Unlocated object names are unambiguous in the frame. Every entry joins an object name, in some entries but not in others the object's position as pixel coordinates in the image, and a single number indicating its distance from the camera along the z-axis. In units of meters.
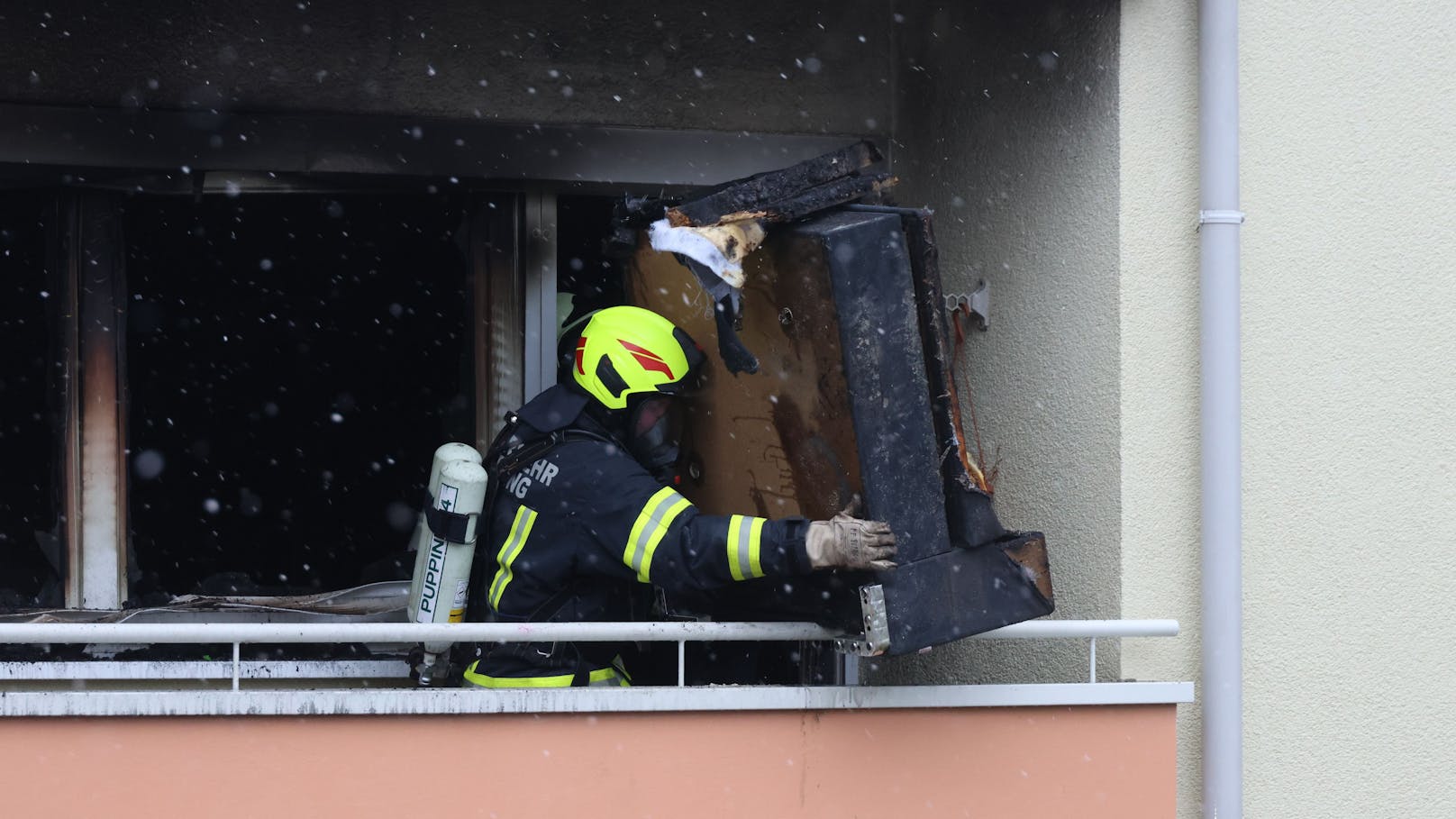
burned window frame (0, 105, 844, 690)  8.45
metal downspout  7.08
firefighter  6.48
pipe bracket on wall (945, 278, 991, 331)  8.40
